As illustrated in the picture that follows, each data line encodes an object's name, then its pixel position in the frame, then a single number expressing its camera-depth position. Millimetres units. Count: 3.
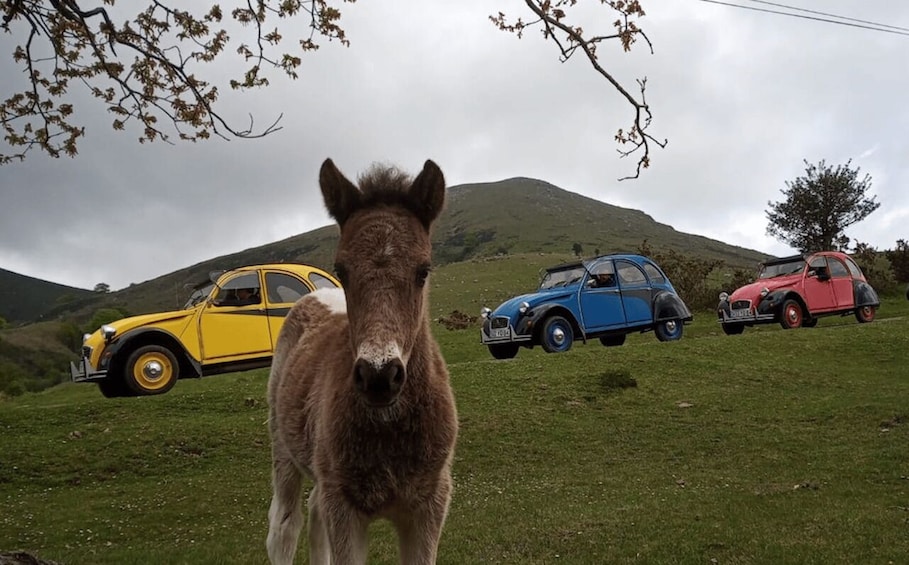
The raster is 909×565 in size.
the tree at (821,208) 43281
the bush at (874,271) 33469
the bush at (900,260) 35062
